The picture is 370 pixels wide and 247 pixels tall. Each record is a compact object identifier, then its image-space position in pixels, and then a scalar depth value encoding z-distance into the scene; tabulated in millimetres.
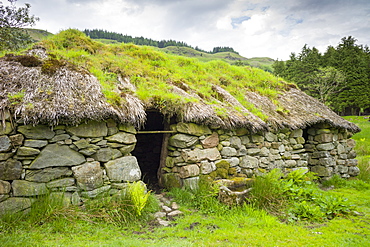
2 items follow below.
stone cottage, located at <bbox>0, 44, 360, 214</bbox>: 3809
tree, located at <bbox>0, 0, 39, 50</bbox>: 10617
